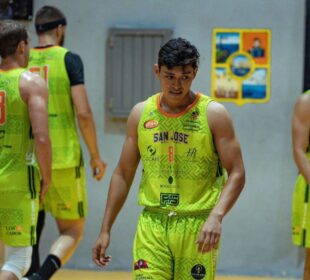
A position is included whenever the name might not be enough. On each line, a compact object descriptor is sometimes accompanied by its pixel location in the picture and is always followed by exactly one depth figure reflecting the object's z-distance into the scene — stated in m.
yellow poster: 13.01
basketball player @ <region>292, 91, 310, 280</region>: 9.68
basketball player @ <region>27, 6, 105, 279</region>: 10.99
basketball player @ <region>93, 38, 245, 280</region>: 7.05
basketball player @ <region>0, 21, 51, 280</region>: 8.85
